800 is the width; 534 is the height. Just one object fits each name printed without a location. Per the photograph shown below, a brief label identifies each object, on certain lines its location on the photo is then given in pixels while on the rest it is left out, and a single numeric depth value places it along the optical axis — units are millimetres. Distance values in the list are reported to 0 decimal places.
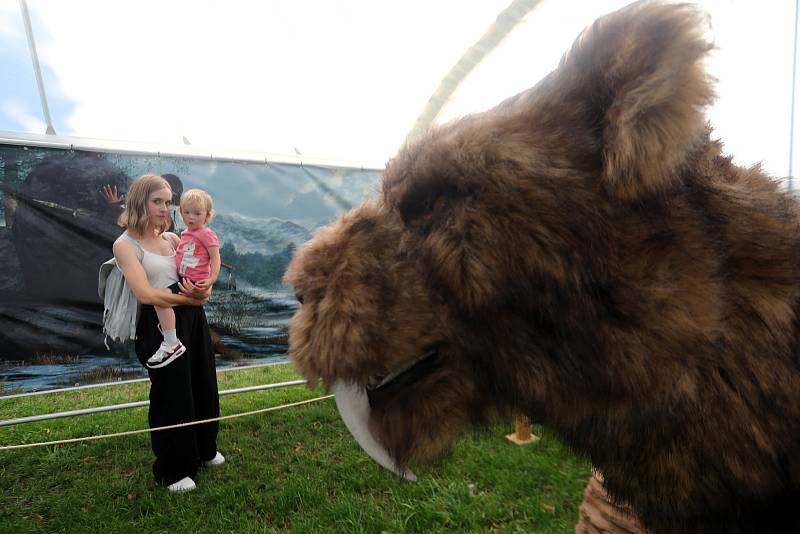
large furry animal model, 835
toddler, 3158
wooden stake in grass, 3842
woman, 3066
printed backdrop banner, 4062
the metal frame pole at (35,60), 4172
